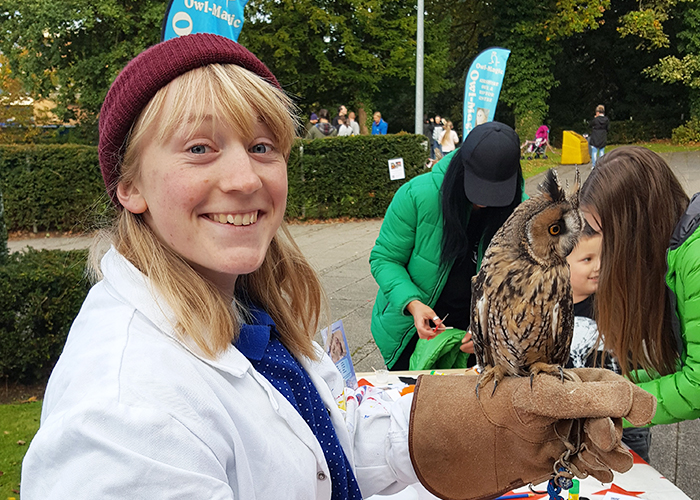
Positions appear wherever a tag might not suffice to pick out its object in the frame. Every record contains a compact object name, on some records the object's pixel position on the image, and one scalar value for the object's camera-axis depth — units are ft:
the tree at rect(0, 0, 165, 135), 56.70
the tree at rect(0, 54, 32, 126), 49.58
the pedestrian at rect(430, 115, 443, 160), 61.77
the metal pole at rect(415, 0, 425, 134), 42.22
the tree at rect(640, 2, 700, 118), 77.51
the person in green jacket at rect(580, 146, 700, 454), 7.68
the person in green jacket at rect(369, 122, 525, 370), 9.45
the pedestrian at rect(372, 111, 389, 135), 60.64
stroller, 76.84
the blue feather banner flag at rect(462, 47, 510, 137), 36.55
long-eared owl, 5.55
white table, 6.80
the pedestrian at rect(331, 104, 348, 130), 54.87
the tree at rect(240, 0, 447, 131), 70.64
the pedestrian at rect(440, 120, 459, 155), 58.90
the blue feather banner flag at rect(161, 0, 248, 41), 16.05
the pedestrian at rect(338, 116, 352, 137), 53.16
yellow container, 67.68
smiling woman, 3.20
